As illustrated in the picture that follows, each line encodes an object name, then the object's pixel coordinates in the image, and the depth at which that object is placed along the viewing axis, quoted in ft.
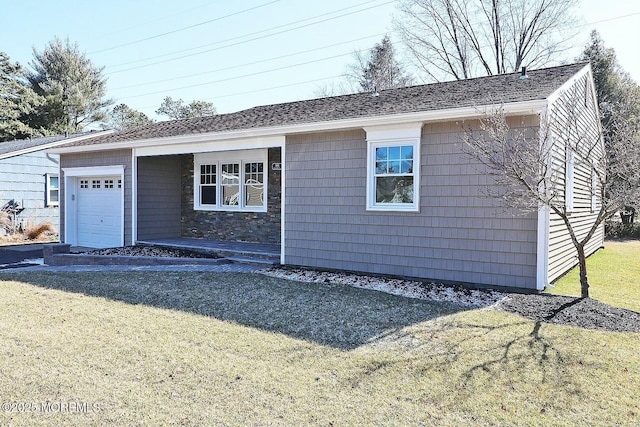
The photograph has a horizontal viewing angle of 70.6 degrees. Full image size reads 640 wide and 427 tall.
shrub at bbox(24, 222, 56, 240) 53.67
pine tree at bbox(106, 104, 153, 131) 139.74
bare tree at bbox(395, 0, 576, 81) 77.51
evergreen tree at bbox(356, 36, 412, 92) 89.76
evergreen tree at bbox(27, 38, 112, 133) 109.29
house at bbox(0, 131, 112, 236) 54.95
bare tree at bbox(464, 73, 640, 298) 20.48
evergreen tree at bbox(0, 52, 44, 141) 92.68
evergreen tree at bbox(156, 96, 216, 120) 154.40
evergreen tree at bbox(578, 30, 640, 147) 70.38
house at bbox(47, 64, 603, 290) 24.62
